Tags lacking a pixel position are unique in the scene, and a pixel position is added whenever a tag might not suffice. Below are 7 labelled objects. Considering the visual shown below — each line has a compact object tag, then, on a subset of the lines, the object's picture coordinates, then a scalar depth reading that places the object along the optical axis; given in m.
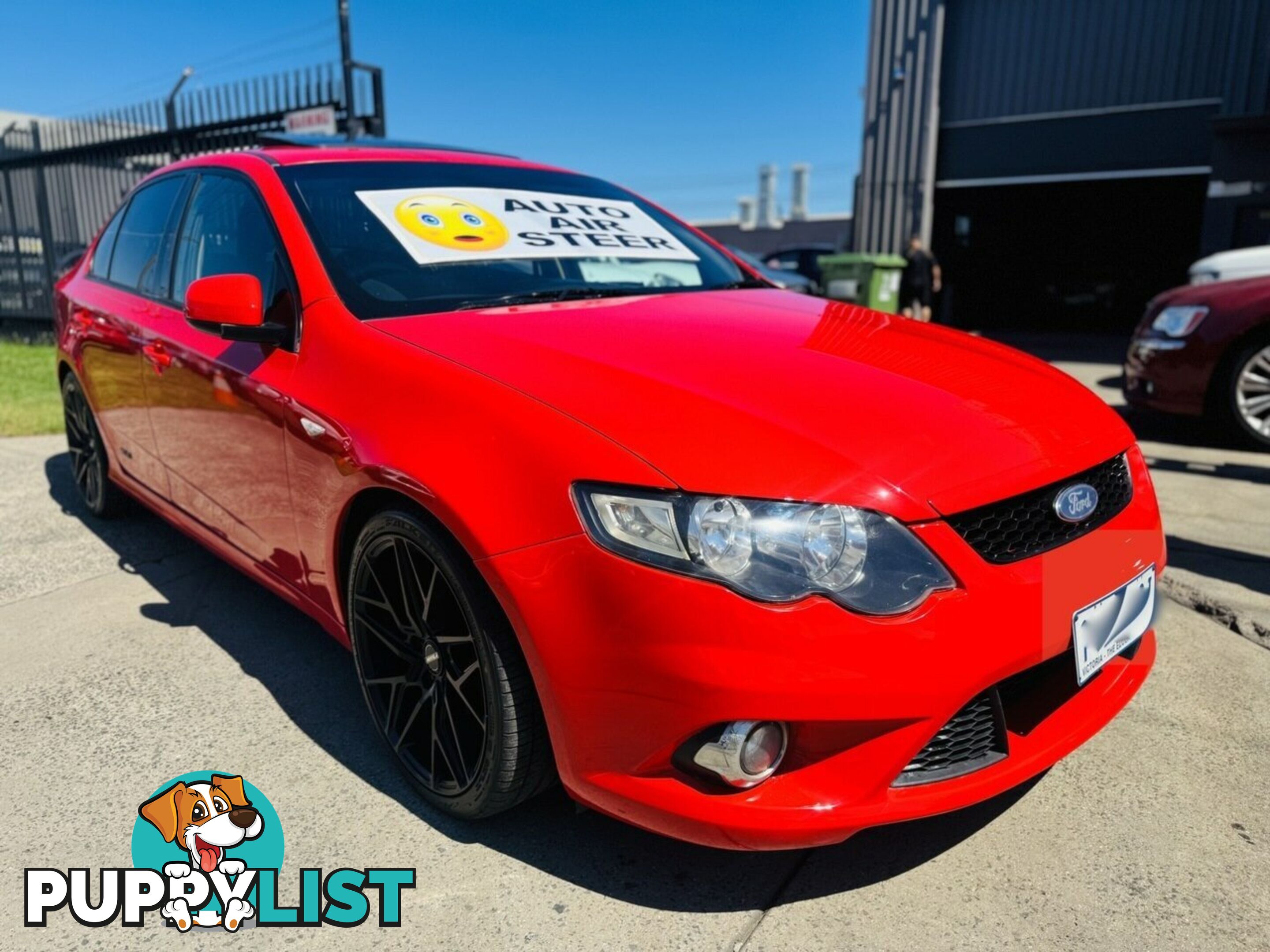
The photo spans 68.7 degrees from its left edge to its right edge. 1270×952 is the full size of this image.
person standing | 11.69
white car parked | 6.38
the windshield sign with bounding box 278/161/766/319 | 2.44
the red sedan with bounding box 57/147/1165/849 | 1.58
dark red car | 5.38
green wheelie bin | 11.99
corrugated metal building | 10.37
